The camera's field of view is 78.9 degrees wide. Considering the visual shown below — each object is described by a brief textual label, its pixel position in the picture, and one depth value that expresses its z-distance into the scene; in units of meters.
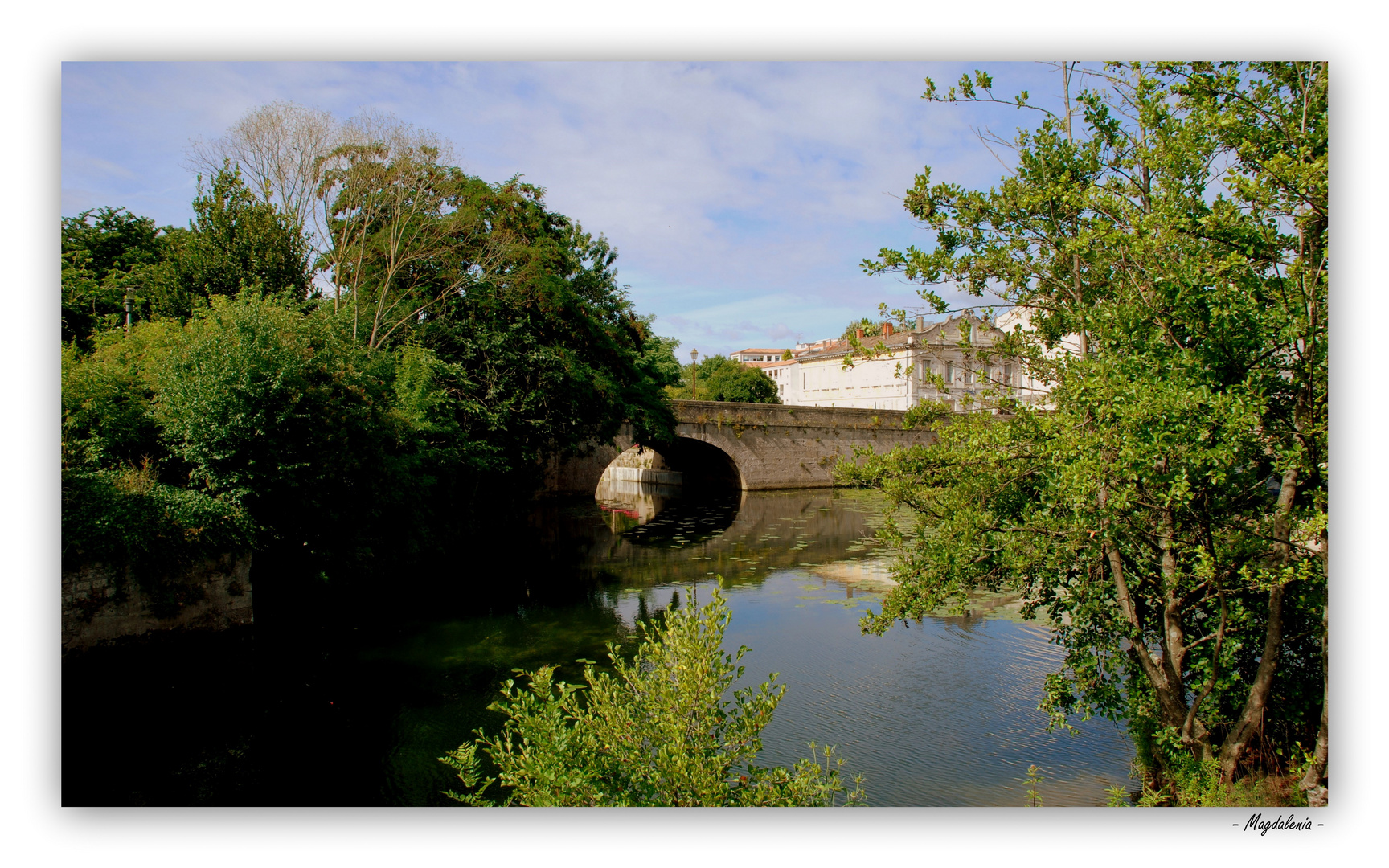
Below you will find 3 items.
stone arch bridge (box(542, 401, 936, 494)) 28.88
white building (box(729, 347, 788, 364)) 92.12
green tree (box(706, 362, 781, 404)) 50.94
